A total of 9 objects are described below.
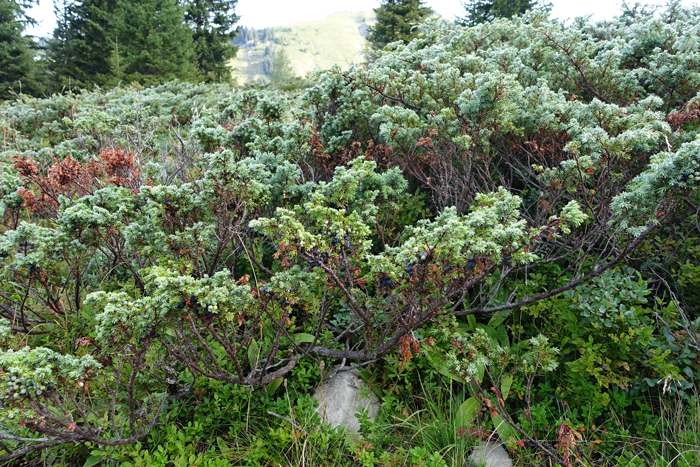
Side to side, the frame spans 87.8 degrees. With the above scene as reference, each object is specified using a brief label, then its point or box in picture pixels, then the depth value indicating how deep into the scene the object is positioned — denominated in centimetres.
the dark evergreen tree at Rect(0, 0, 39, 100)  1886
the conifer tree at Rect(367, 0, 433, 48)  1967
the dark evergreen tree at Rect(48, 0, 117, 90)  2036
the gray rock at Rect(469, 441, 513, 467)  257
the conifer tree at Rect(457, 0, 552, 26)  2102
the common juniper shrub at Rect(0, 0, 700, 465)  215
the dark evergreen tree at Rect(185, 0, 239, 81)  2375
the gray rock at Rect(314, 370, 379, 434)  281
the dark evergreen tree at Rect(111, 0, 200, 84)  1897
